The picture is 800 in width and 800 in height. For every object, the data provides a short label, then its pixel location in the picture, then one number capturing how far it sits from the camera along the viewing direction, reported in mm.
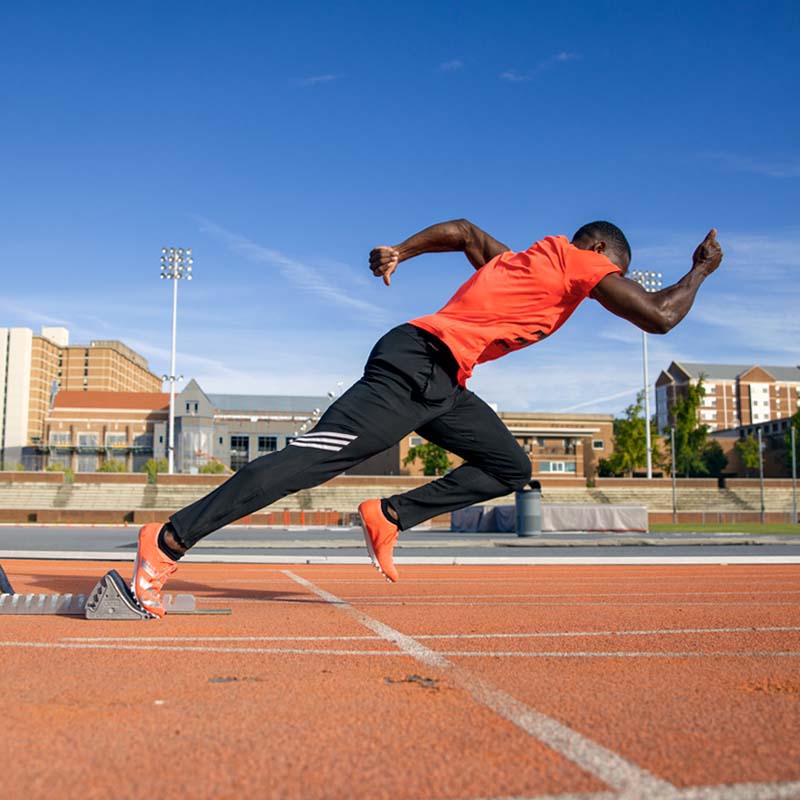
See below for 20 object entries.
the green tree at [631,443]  64250
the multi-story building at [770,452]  88312
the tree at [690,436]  67625
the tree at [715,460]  87938
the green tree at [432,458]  71188
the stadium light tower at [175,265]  54750
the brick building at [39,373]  142000
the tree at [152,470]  56919
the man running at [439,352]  3887
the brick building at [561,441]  77562
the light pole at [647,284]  57569
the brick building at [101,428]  107188
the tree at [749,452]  80000
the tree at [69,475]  56134
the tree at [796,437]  77875
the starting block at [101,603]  4016
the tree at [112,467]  68625
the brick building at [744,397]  132500
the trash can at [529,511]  22906
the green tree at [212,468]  68812
